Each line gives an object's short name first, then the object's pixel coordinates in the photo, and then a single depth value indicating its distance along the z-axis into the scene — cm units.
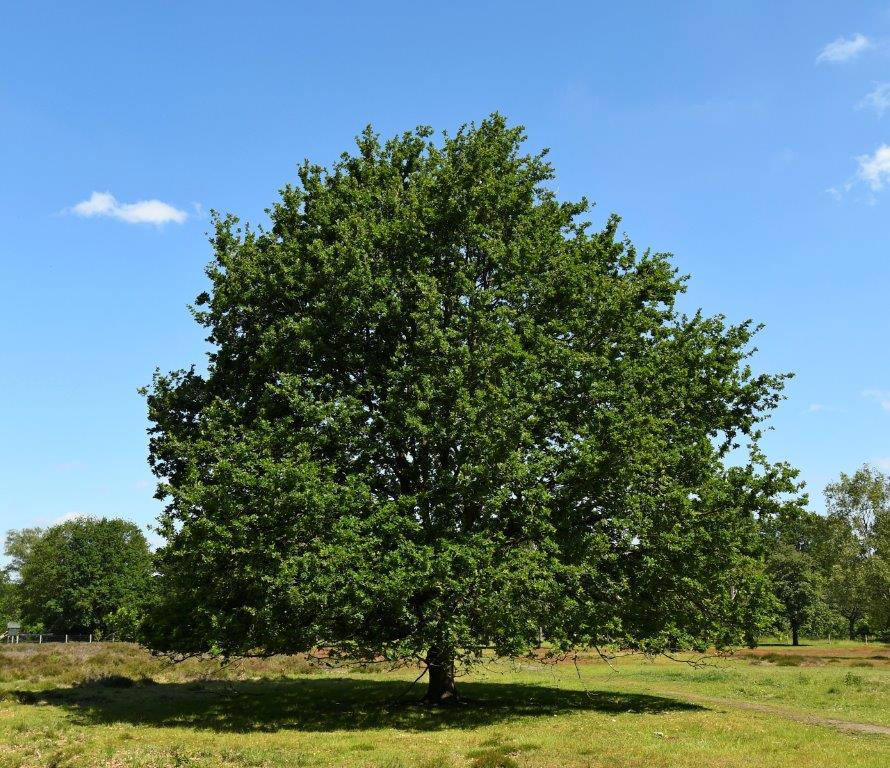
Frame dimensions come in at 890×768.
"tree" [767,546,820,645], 8462
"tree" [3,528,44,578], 18925
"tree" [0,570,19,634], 14127
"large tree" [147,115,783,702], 2264
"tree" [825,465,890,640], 7794
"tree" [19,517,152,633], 11088
